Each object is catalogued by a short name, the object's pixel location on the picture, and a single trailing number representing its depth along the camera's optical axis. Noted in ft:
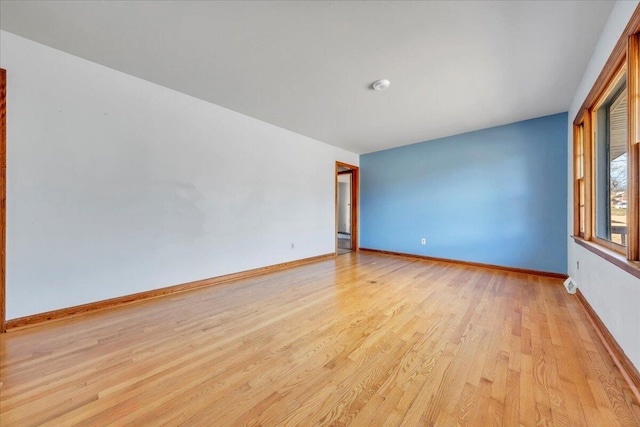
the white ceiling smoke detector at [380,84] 7.99
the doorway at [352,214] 17.86
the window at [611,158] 4.75
